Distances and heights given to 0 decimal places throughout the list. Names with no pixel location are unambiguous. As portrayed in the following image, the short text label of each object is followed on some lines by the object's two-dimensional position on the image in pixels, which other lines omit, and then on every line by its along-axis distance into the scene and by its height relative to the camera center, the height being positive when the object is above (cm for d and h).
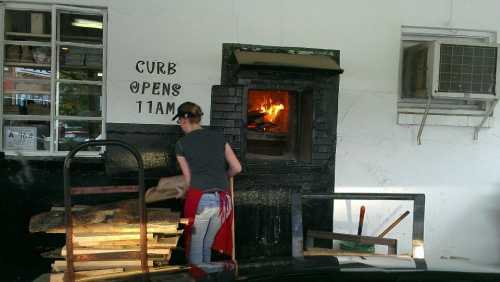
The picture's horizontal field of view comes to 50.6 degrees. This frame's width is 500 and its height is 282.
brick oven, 550 -17
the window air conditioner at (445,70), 552 +59
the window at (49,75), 536 +38
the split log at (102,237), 377 -88
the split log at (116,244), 381 -95
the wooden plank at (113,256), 375 -101
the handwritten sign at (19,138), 538 -27
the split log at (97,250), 375 -98
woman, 458 -55
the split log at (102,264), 375 -108
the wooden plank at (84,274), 367 -112
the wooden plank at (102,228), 381 -83
